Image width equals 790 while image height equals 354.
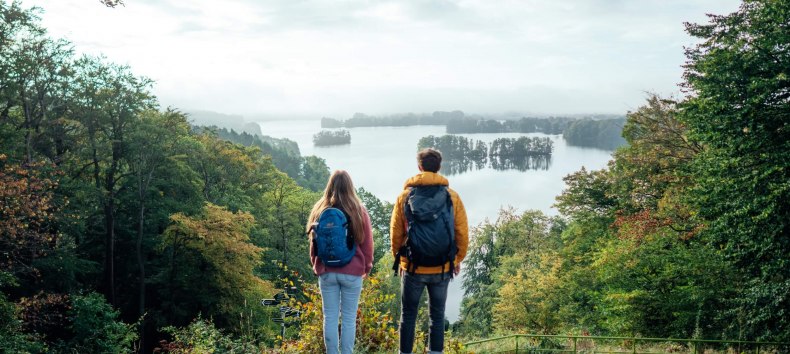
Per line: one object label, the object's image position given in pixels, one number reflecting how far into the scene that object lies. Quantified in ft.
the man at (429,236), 13.70
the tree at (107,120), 73.36
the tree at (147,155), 77.20
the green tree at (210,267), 70.54
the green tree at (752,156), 40.60
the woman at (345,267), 13.67
